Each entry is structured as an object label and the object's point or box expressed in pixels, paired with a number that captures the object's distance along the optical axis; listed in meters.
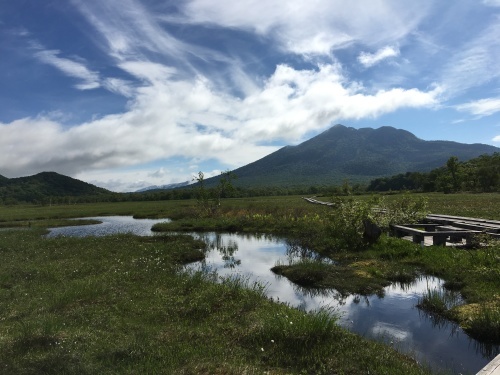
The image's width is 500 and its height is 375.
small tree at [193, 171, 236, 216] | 52.01
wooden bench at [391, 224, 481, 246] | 20.12
